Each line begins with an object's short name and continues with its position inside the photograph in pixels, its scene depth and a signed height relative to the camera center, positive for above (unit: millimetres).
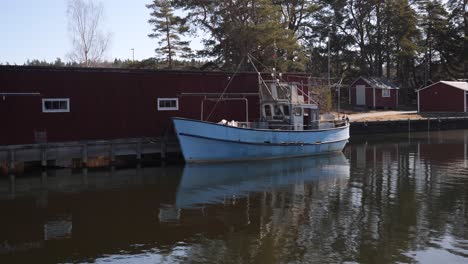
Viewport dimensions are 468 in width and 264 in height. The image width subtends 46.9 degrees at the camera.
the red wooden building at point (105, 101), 20422 +396
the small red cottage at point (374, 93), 51594 +1282
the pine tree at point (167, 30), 50000 +7382
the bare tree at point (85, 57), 49000 +4897
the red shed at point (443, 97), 47991 +729
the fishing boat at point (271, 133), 21203 -1045
